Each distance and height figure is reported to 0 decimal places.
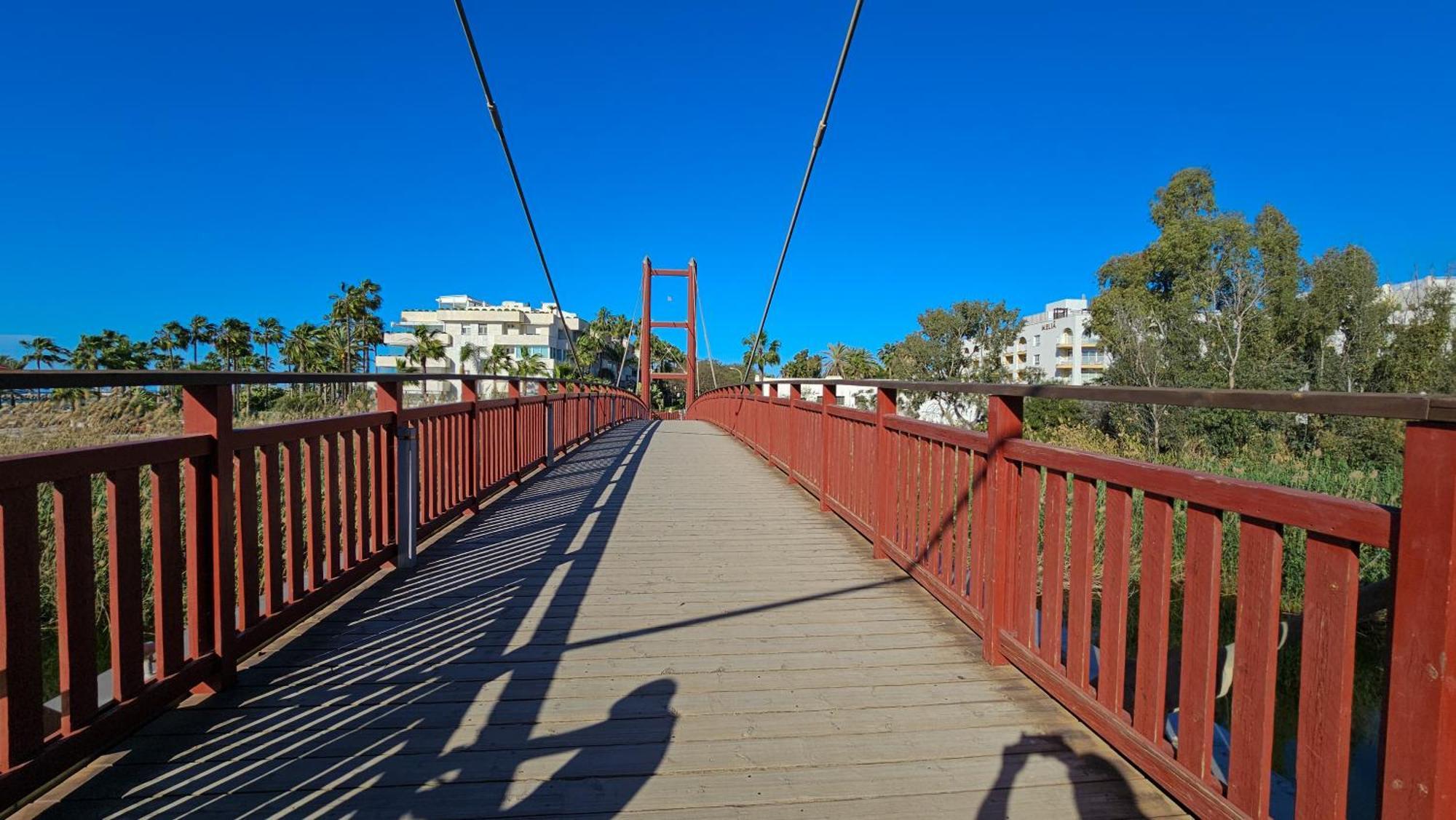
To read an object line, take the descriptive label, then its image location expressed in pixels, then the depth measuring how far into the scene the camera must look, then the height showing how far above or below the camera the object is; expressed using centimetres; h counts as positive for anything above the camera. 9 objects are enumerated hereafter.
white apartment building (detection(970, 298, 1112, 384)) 6241 +301
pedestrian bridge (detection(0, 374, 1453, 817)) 171 -99
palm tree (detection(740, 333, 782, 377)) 7750 +284
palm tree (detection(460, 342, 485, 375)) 5812 +217
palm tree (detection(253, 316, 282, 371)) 6262 +368
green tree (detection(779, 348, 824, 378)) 7344 +164
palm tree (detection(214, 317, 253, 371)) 5881 +283
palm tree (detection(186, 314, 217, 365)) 5975 +360
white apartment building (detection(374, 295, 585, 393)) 6944 +468
